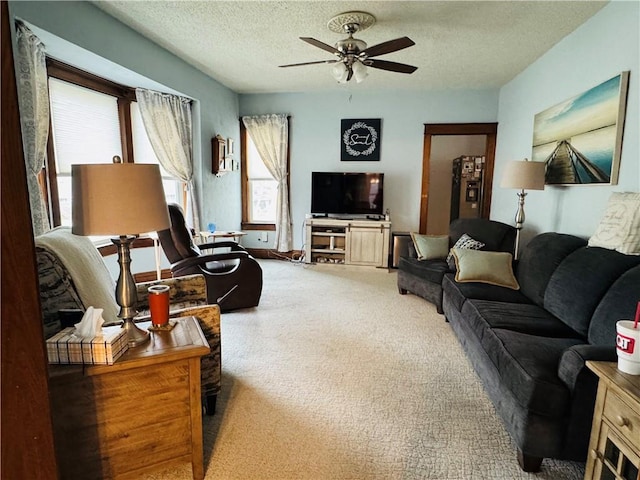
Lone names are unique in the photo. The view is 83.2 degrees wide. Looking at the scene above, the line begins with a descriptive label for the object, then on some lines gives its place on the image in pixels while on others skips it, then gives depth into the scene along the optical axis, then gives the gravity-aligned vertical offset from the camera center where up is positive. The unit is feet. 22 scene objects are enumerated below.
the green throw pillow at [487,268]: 9.83 -2.08
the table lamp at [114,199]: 4.28 -0.13
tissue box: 4.30 -1.93
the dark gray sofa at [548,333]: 5.05 -2.55
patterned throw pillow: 11.94 -1.73
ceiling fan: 9.32 +3.69
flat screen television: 17.87 -0.02
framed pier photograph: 8.15 +1.56
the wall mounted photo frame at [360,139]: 18.01 +2.62
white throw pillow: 6.74 -0.59
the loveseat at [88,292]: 5.13 -1.73
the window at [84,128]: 10.76 +2.02
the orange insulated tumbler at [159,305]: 5.16 -1.67
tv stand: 17.19 -2.43
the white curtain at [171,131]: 13.48 +2.23
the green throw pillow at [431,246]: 13.01 -1.96
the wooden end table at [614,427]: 3.81 -2.60
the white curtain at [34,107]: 8.09 +1.86
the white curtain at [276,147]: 18.48 +2.21
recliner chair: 10.25 -2.39
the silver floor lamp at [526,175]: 10.41 +0.55
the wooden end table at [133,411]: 4.34 -2.83
